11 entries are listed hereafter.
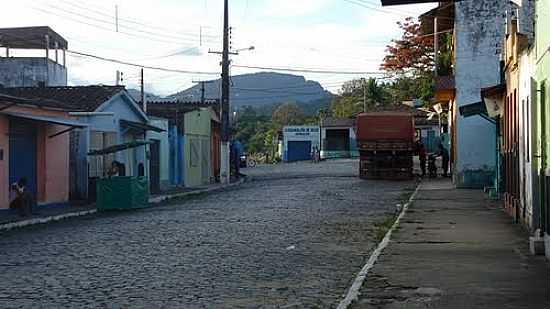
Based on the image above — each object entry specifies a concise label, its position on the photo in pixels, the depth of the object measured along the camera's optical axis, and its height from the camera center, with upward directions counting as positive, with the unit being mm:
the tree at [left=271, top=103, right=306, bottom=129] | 121438 +5420
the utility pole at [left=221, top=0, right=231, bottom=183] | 42094 +2338
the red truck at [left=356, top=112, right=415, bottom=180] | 39562 +421
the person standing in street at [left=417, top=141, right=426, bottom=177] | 42594 -138
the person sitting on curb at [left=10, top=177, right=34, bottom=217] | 22203 -1131
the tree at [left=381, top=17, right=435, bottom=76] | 51406 +6005
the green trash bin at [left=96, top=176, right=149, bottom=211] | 25531 -1115
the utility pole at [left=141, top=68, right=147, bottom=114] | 40156 +2514
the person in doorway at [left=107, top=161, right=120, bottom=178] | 27000 -462
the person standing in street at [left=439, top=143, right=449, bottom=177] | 41250 -257
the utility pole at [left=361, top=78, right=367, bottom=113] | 86425 +6616
